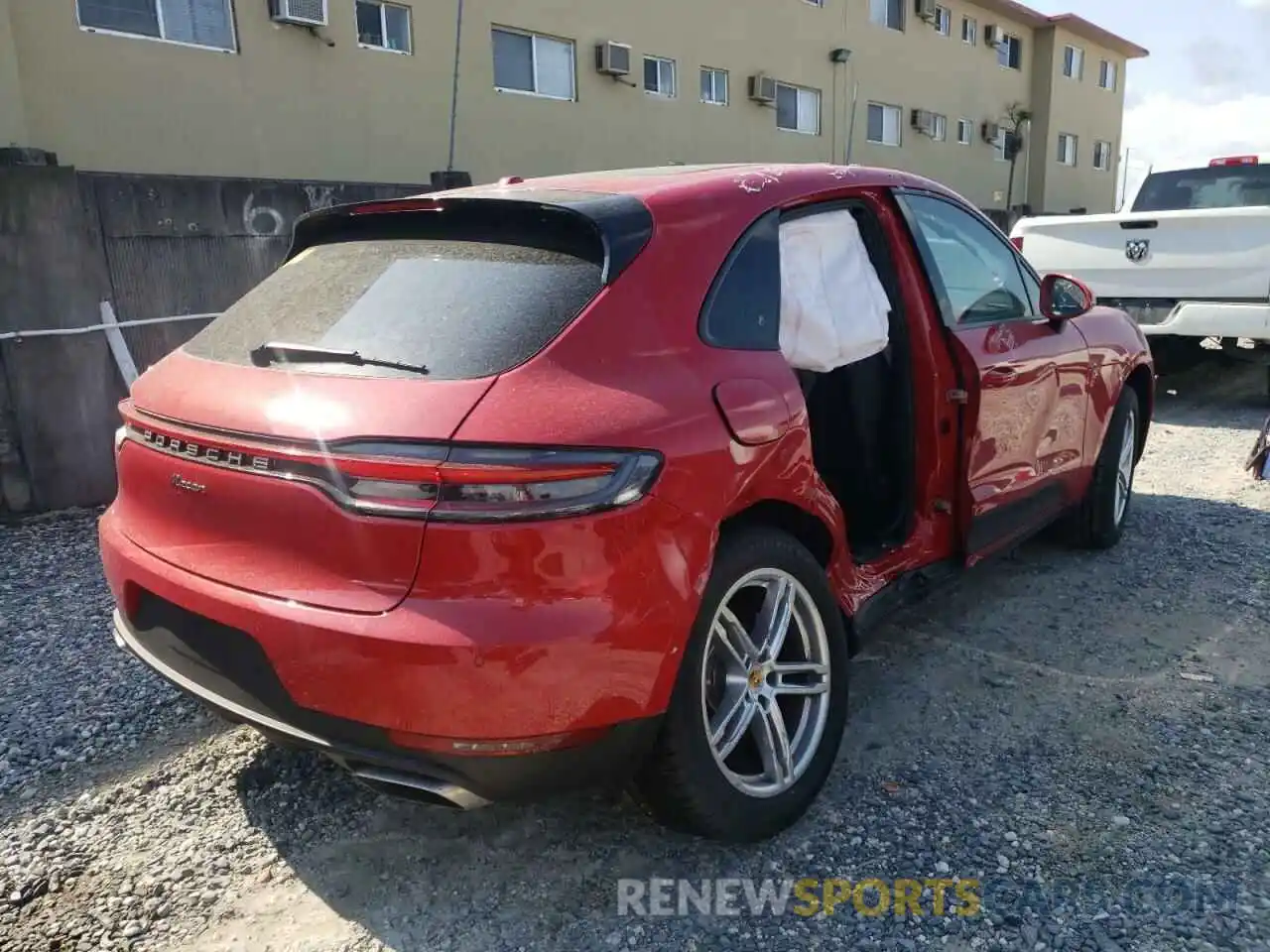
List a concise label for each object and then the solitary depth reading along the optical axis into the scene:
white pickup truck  7.08
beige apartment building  9.05
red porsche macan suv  1.96
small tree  24.69
